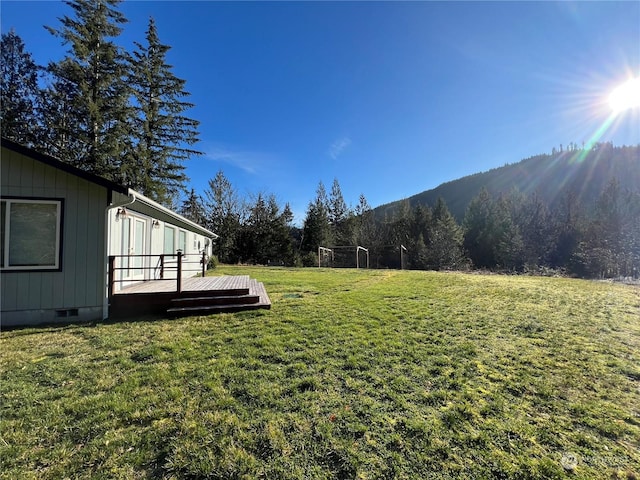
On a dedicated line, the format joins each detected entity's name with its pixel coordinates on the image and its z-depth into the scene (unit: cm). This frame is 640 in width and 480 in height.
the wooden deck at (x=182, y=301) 572
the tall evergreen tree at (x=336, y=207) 3203
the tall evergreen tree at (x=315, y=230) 2767
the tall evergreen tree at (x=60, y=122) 1405
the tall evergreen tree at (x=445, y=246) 2546
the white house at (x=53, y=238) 510
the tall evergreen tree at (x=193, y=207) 2778
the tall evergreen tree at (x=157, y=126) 1667
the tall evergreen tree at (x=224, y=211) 2625
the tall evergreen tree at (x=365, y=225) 2909
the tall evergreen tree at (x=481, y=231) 3133
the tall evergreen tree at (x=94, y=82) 1365
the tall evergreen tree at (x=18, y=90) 1380
